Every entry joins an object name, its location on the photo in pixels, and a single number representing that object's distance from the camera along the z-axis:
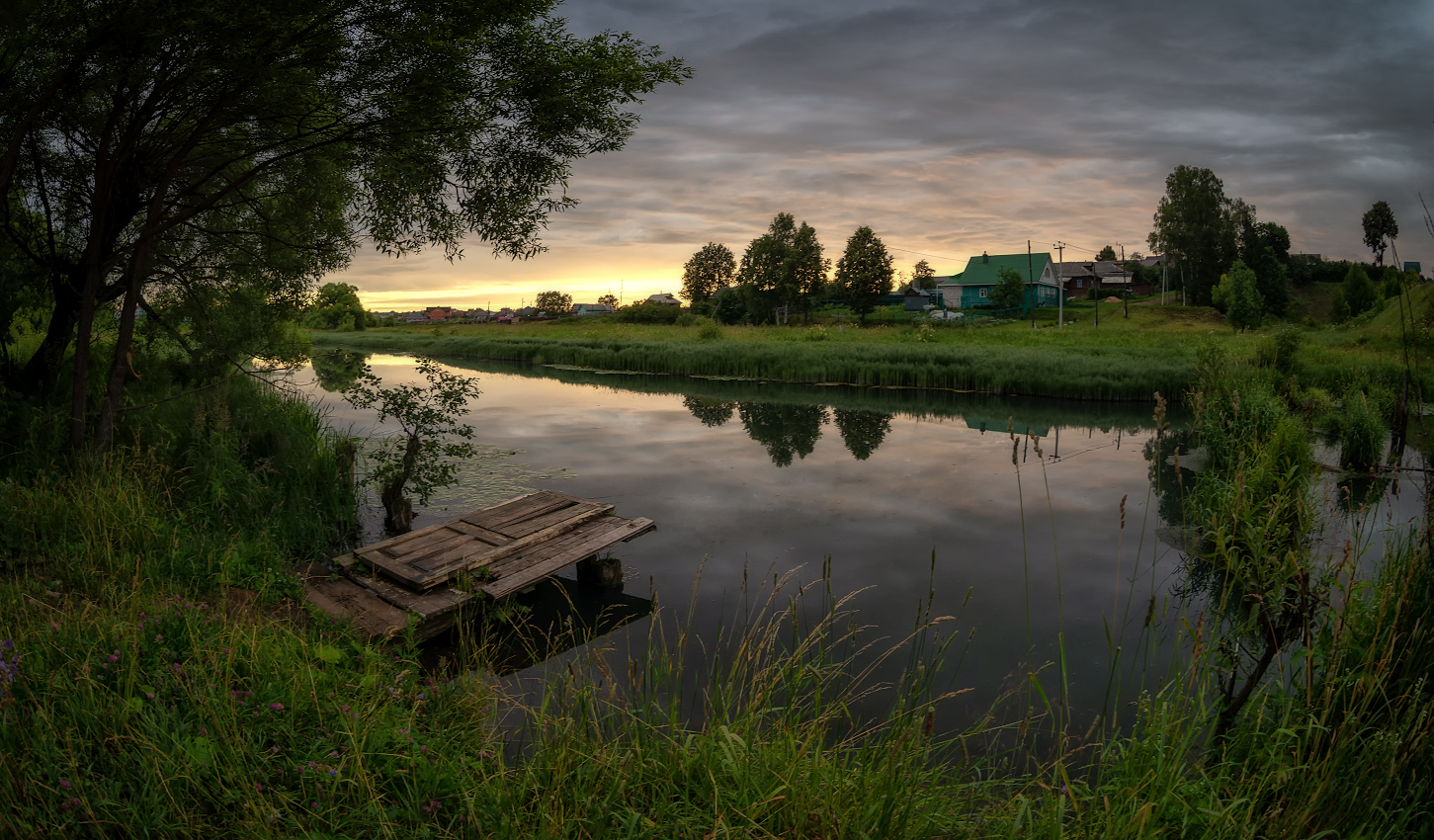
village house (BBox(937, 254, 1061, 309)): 66.19
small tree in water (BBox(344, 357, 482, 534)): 8.77
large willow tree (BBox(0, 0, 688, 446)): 6.37
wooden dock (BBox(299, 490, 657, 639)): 5.88
